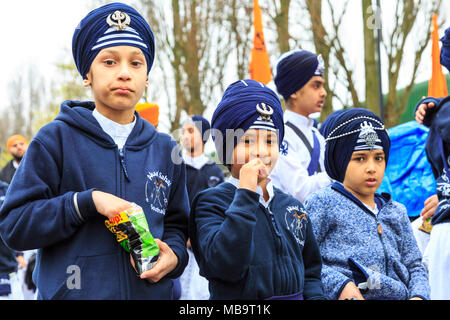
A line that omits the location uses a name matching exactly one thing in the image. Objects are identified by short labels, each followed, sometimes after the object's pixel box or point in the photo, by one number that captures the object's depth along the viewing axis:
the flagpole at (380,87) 10.76
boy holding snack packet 2.18
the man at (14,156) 8.85
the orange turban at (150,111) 6.07
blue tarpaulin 5.38
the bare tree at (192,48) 19.30
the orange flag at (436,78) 5.93
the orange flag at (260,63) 5.90
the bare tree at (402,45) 12.05
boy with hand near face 2.27
